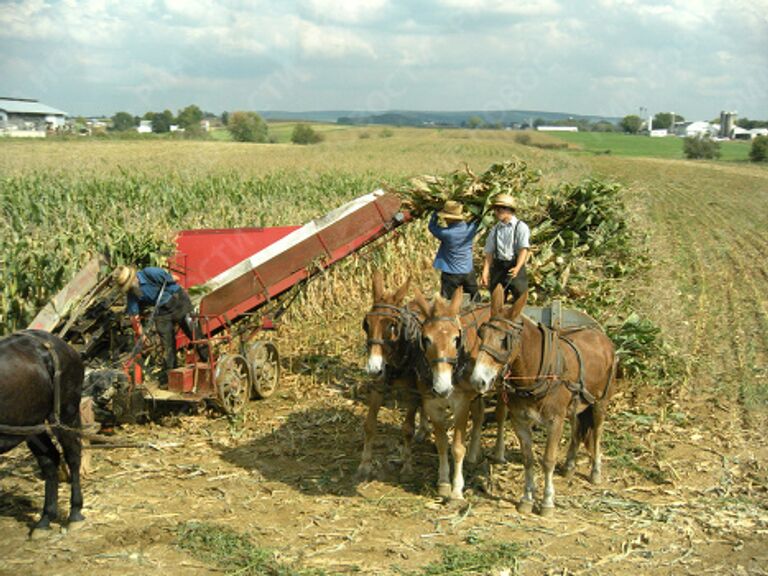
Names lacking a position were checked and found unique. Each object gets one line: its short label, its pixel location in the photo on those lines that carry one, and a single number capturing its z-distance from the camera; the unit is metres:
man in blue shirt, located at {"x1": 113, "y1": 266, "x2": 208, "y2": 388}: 9.20
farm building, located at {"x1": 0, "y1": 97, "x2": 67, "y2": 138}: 58.62
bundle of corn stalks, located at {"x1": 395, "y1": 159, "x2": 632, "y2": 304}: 10.86
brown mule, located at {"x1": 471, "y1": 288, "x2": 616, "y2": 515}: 6.48
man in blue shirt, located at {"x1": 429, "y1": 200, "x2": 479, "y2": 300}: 9.50
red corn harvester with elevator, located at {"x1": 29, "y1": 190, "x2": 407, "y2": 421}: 9.10
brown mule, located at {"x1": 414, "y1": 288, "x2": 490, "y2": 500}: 6.47
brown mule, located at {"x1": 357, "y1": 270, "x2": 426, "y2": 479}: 6.98
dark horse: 6.48
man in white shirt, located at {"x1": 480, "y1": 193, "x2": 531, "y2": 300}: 8.95
